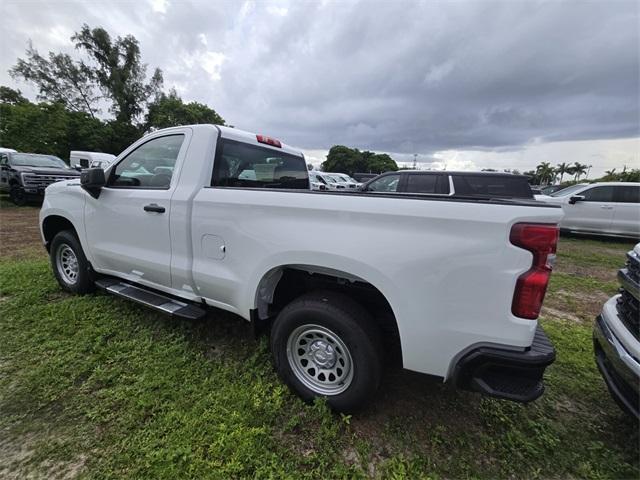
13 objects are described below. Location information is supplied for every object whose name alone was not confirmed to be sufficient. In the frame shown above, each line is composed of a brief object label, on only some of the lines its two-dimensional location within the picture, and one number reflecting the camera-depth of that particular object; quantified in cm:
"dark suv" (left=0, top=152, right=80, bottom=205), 1012
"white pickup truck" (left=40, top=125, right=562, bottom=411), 155
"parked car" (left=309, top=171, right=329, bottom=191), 2135
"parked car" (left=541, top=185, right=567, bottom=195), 1177
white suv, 830
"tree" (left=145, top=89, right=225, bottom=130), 3272
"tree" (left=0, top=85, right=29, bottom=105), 2919
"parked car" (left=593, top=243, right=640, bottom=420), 174
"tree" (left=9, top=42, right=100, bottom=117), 2798
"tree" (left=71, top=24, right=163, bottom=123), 2975
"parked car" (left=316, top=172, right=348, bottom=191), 2244
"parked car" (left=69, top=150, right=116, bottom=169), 1772
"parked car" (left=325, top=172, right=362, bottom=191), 2376
